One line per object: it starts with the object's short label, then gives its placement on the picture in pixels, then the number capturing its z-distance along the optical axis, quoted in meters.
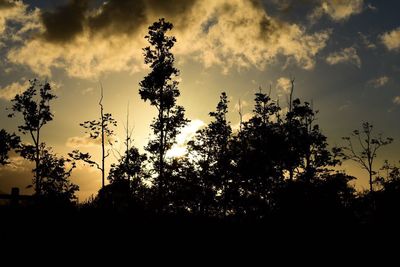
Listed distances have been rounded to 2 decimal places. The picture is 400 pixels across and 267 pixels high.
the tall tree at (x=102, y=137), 36.00
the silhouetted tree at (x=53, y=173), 43.69
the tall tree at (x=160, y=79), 32.31
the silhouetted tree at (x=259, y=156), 39.66
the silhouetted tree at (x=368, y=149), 43.97
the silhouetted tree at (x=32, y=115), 37.84
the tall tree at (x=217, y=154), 43.25
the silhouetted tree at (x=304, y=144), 37.49
